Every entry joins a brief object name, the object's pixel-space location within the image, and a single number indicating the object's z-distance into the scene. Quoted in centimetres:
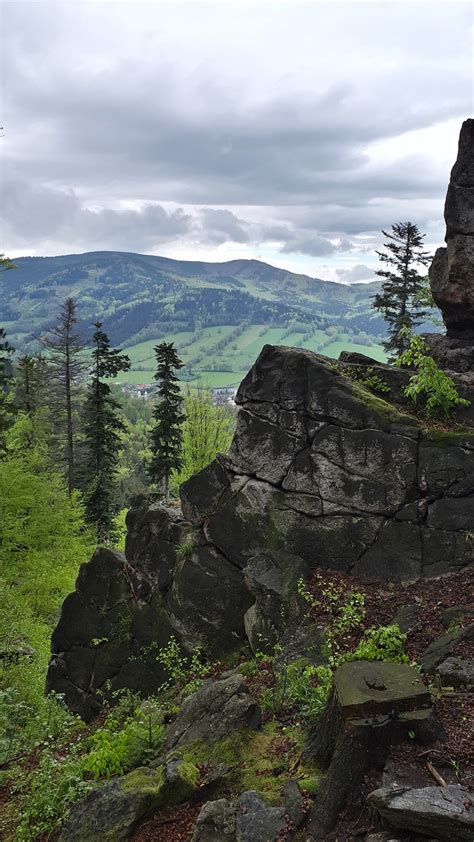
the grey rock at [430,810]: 538
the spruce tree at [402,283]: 3569
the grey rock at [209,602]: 1450
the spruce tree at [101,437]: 3872
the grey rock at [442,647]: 941
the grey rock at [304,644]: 1132
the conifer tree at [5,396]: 3269
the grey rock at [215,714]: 916
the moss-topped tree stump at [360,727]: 660
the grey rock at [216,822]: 692
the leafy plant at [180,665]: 1386
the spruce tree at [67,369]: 4044
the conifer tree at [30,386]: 4662
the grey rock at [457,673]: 845
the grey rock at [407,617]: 1127
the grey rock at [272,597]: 1303
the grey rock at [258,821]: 663
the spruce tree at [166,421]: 3872
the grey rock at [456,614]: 1080
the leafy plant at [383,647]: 889
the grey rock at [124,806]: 775
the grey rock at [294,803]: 667
